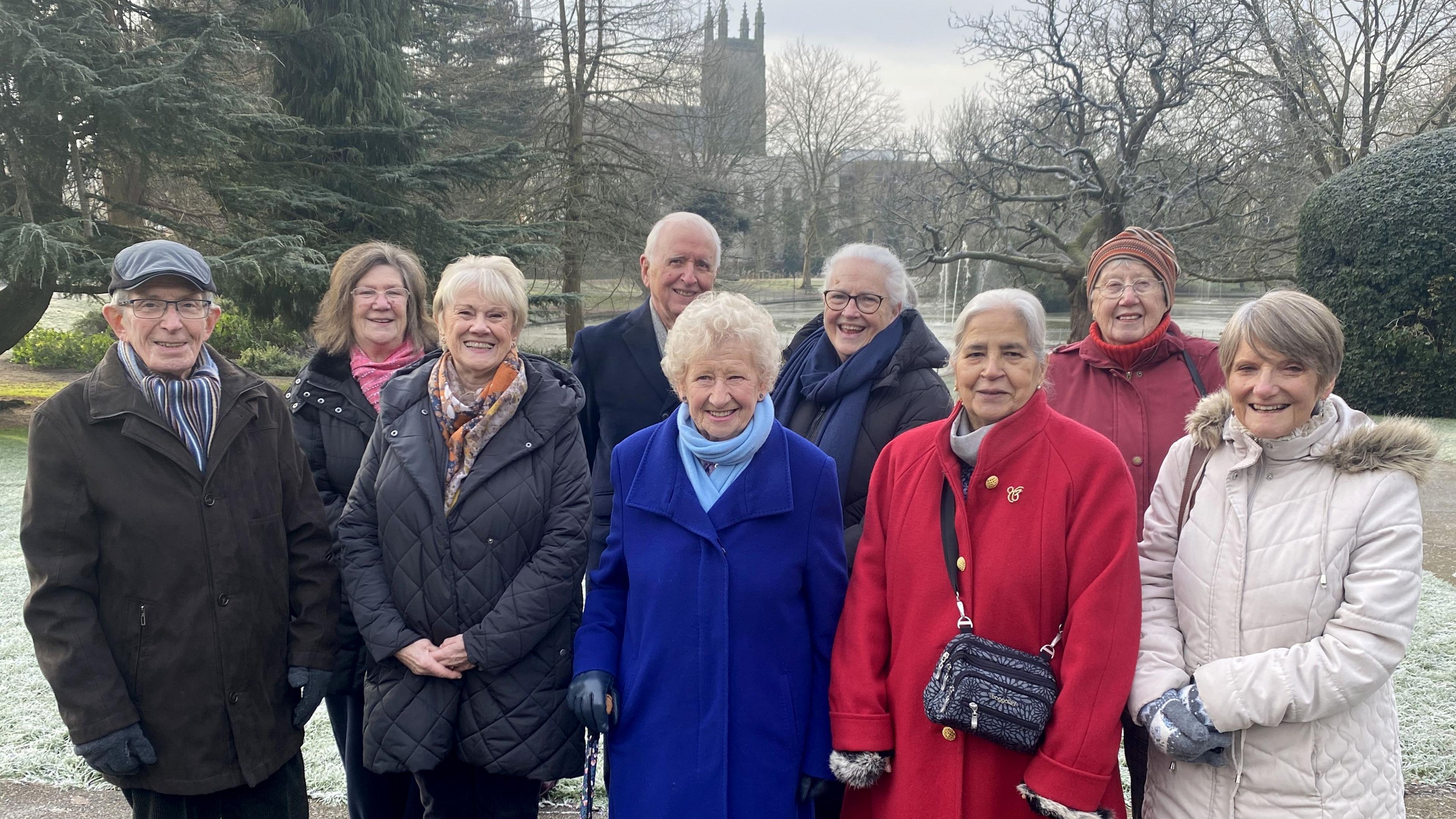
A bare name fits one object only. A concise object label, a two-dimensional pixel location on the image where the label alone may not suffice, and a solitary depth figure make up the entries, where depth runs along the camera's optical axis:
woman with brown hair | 2.86
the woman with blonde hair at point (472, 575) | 2.39
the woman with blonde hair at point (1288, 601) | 1.87
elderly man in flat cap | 2.18
